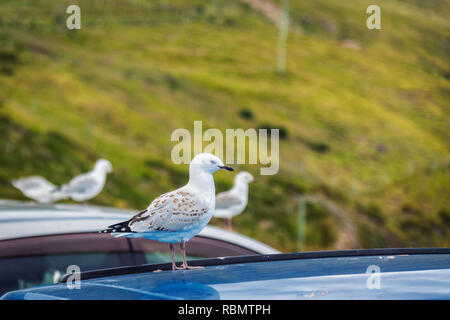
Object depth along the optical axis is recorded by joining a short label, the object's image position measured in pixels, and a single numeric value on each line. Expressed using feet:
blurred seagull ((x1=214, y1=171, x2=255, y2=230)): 34.14
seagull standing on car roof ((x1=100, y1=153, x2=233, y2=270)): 11.57
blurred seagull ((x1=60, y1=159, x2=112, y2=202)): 41.11
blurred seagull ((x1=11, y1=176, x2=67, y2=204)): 46.10
